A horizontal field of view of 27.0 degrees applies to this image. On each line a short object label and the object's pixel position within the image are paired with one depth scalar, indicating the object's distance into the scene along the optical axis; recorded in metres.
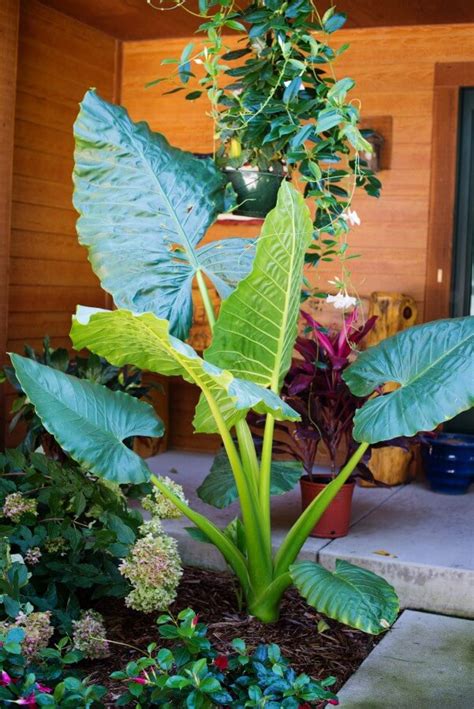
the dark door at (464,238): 4.91
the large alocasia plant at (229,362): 2.64
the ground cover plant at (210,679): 2.07
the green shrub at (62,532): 2.83
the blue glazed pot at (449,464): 4.50
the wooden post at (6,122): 4.20
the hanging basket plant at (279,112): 3.02
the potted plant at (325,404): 3.64
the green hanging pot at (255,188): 3.30
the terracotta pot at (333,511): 3.66
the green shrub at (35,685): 2.04
